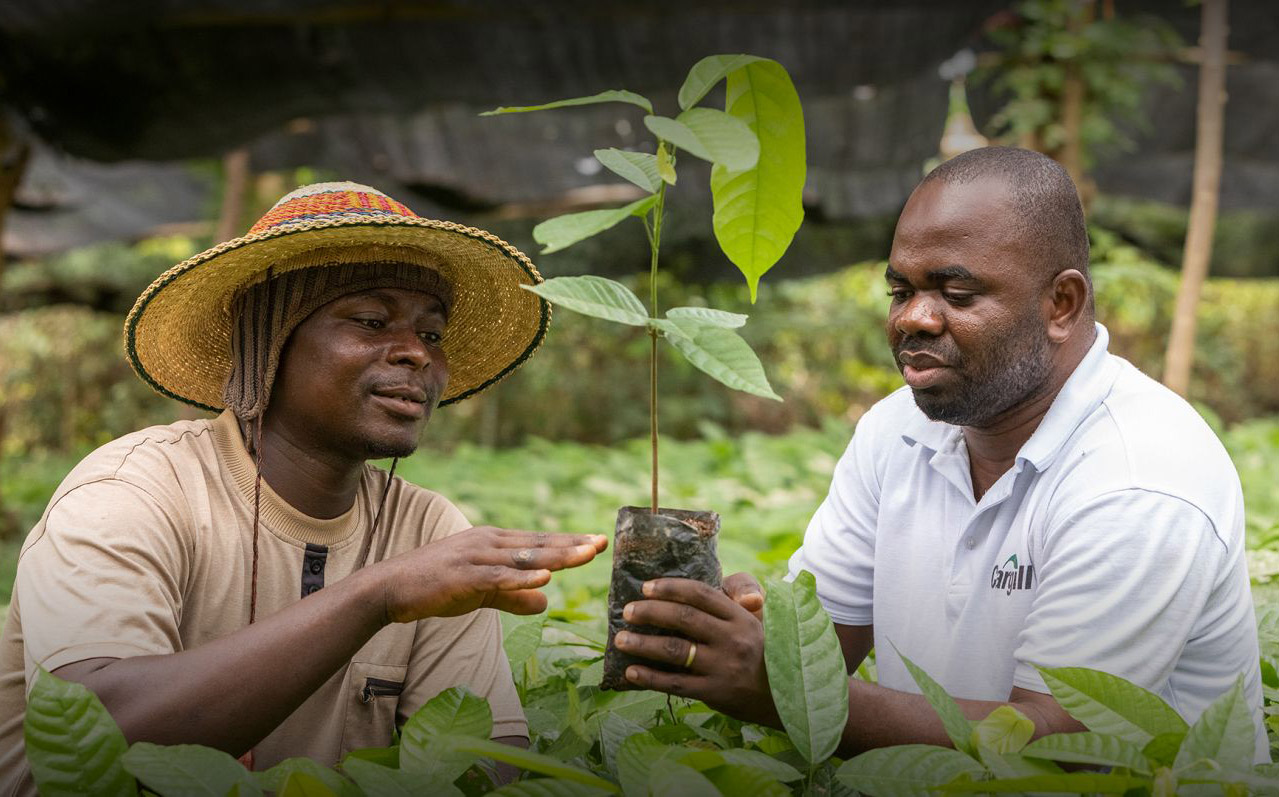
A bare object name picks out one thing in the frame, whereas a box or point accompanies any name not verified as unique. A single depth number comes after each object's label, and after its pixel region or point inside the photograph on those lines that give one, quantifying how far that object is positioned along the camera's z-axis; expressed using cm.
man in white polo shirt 147
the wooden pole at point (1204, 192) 509
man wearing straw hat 133
